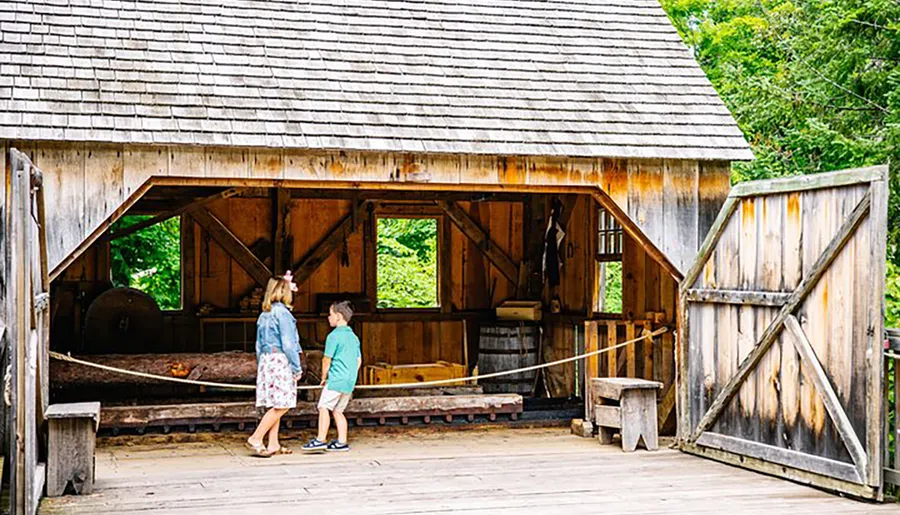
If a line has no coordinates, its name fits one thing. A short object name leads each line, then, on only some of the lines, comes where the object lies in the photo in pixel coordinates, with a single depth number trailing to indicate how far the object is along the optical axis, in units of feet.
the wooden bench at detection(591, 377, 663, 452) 35.47
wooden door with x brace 27.30
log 39.42
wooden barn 30.53
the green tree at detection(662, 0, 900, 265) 40.96
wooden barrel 48.08
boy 35.14
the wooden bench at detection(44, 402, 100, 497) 28.35
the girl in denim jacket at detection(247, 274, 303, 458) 34.35
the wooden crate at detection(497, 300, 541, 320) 49.29
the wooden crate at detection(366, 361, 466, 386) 46.24
